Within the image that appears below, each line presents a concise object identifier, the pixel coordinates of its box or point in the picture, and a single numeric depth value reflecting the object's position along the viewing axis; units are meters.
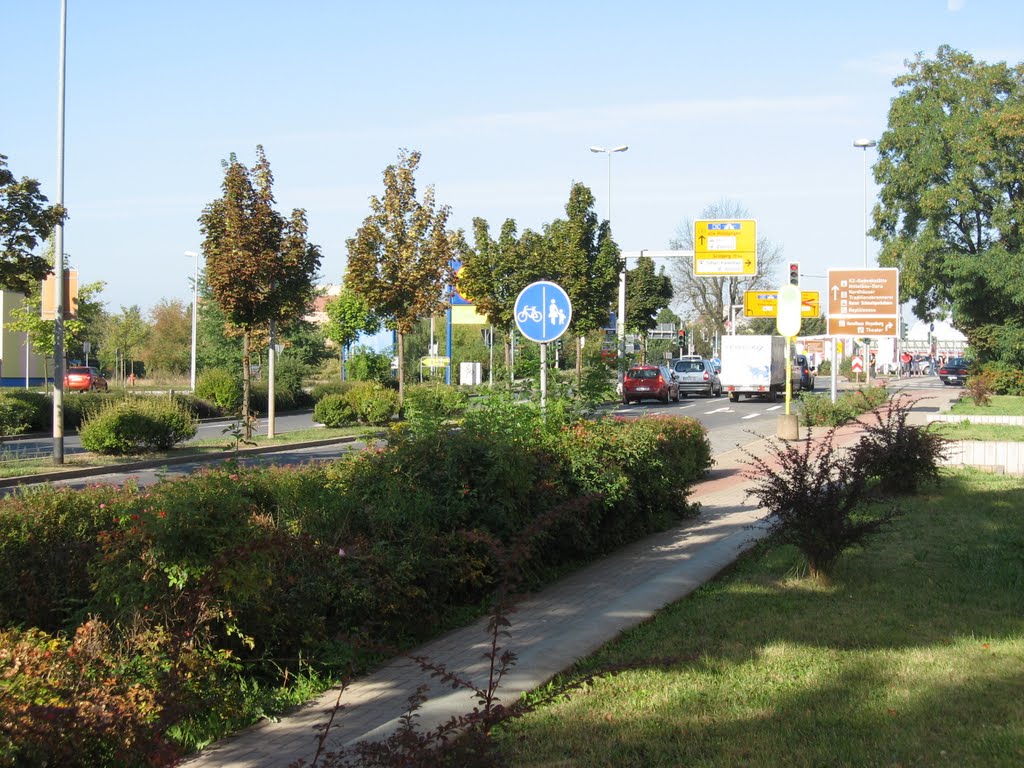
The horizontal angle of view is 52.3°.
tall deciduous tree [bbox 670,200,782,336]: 82.75
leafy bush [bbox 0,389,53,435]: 25.06
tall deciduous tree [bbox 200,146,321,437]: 24.42
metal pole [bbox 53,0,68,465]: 19.36
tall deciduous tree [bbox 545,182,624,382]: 41.72
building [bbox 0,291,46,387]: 64.57
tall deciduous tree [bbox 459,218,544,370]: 41.91
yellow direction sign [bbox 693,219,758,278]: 31.67
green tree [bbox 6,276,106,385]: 42.56
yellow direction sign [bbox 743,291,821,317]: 59.47
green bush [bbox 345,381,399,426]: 29.11
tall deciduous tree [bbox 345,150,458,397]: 29.97
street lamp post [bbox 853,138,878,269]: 43.25
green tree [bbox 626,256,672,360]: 56.06
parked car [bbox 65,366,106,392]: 47.38
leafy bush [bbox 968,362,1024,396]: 47.59
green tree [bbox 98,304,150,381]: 63.84
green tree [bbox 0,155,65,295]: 16.97
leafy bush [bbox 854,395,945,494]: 12.55
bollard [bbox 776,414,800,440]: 25.00
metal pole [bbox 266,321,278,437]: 25.66
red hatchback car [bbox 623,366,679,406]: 43.28
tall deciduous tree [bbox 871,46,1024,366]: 46.88
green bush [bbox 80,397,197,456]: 20.98
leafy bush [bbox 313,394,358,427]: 28.59
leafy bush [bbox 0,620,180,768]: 3.84
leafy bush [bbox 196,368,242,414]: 34.03
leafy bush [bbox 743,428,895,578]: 7.95
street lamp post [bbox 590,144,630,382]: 29.00
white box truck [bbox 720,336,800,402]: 45.56
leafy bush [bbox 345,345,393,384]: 41.56
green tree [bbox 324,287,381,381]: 59.66
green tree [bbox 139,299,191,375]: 65.94
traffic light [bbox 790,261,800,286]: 26.03
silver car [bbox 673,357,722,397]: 50.66
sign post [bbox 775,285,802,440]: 23.92
